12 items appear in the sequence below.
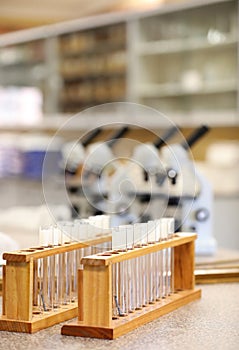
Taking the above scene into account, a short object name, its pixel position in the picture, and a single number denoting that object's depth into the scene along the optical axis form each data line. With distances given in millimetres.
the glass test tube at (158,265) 1739
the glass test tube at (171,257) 1786
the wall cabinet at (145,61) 5423
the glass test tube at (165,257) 1763
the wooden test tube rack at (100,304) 1570
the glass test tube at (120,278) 1621
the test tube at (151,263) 1711
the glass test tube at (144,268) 1691
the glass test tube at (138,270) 1672
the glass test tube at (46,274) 1655
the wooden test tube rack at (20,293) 1599
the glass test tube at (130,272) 1647
